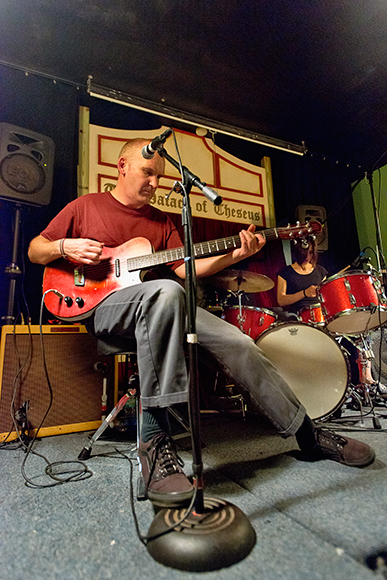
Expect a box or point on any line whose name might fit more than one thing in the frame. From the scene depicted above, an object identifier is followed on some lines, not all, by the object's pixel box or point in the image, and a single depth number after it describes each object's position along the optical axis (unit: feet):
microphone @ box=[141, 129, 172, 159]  3.50
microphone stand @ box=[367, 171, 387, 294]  8.20
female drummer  9.96
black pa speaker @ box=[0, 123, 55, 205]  7.00
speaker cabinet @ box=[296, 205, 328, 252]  11.27
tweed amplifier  5.81
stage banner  9.12
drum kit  5.80
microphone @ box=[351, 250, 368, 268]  7.98
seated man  3.41
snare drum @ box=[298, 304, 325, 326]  7.78
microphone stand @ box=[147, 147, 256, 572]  2.15
